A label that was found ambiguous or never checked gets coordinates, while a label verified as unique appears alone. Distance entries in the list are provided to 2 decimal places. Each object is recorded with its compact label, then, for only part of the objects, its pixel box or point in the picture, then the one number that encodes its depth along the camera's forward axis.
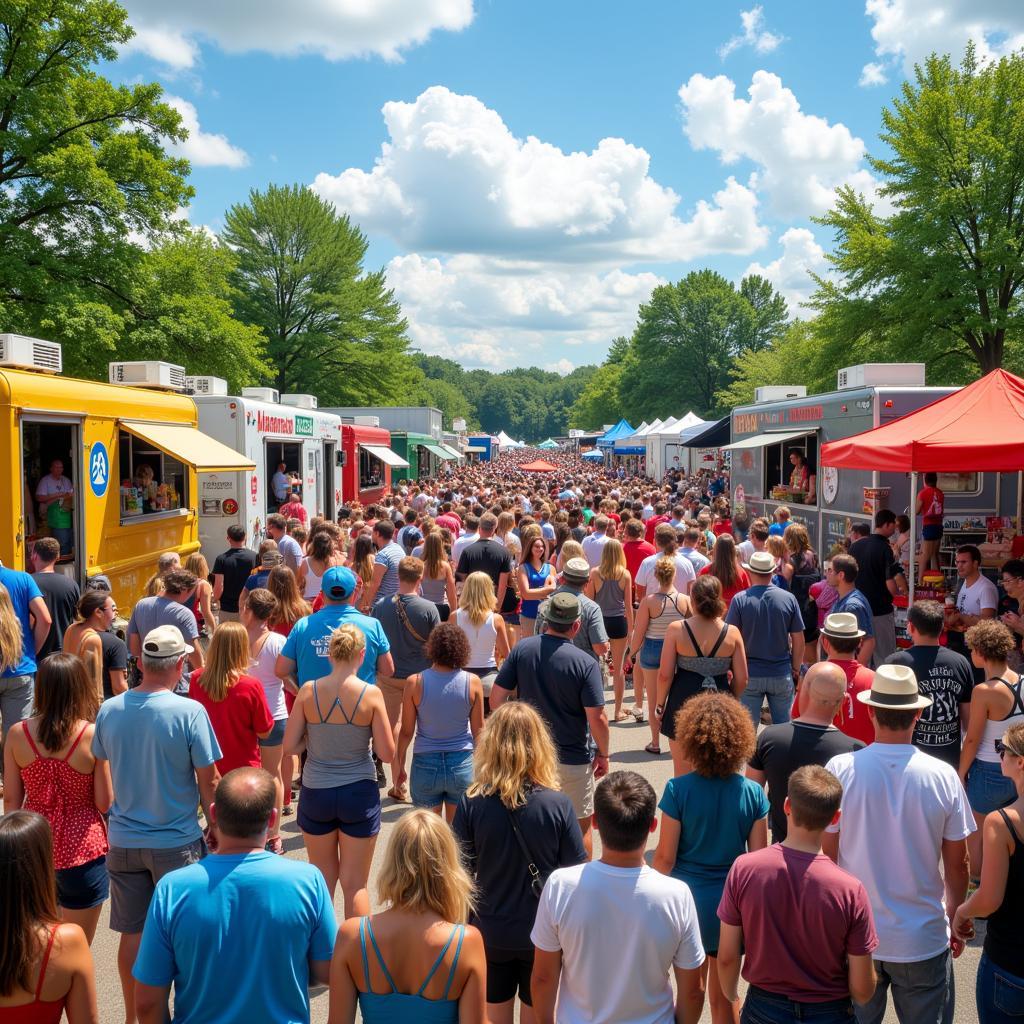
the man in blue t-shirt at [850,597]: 6.70
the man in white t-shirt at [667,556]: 8.40
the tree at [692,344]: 63.78
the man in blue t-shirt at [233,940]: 2.72
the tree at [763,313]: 64.56
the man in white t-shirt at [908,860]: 3.43
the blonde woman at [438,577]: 8.47
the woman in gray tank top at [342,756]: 4.68
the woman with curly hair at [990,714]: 4.79
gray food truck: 10.76
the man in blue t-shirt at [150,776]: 3.99
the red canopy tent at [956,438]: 8.16
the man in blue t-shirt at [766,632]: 6.49
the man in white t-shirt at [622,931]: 2.81
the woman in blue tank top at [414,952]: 2.58
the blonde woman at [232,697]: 4.79
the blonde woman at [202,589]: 7.81
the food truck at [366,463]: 24.33
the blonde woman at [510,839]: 3.44
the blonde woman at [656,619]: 7.79
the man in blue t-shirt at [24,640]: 6.64
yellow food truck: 7.98
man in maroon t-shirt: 2.88
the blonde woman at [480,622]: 6.62
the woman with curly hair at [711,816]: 3.60
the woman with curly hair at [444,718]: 4.98
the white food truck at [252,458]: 14.14
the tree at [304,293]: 40.03
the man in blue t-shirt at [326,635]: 5.51
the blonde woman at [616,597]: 8.95
